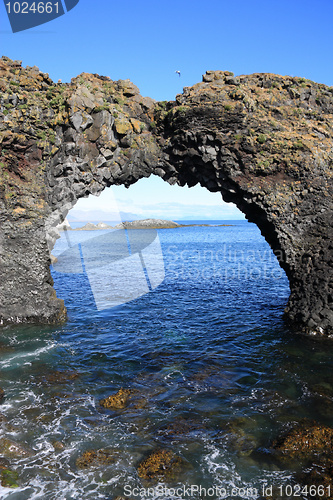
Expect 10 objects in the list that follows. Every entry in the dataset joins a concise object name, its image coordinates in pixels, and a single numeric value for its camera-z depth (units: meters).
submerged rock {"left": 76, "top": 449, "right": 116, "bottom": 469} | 11.89
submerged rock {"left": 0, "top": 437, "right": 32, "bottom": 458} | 12.19
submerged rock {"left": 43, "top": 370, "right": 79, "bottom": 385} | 17.57
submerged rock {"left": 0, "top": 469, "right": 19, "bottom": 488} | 10.95
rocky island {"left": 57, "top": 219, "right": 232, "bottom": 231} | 194.25
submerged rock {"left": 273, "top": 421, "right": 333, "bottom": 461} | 12.19
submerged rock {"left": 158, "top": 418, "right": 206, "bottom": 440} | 13.36
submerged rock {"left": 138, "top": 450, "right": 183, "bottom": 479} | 11.43
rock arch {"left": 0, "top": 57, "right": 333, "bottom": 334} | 24.17
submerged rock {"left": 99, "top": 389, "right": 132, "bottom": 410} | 15.38
